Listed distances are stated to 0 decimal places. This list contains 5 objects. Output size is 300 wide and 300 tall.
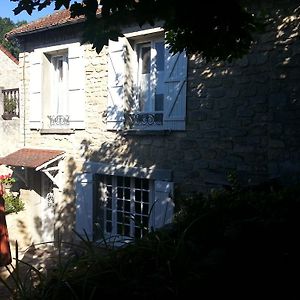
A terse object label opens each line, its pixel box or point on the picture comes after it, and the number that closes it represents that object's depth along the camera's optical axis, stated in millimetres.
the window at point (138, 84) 7207
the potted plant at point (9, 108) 10375
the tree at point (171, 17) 2299
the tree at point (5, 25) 50969
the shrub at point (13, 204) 9336
